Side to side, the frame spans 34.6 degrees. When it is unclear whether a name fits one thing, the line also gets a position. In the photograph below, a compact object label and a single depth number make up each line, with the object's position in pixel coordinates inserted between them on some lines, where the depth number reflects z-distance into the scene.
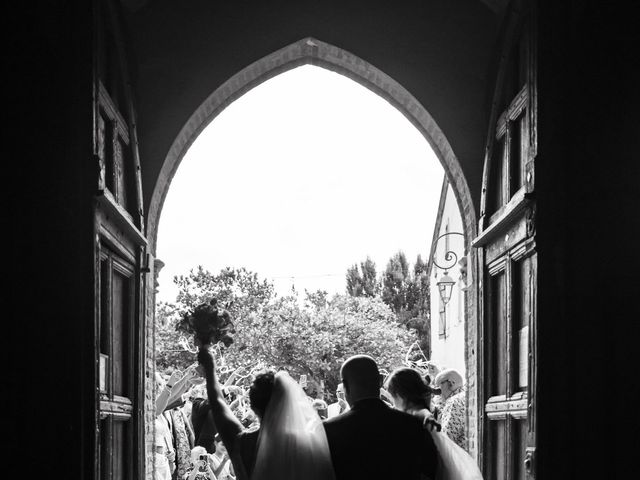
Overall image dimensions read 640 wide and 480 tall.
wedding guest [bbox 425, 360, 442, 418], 6.58
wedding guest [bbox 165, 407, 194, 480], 9.99
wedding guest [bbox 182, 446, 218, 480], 9.73
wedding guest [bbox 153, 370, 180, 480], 8.59
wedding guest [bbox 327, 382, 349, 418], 13.66
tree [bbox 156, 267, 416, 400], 39.44
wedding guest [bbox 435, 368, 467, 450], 7.33
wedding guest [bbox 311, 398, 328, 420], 15.19
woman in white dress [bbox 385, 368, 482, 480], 4.62
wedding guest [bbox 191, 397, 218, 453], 11.05
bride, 4.40
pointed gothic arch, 7.38
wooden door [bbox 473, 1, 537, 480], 4.95
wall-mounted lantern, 14.64
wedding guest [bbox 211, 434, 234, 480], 10.59
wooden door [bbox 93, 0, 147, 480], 5.49
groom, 4.34
